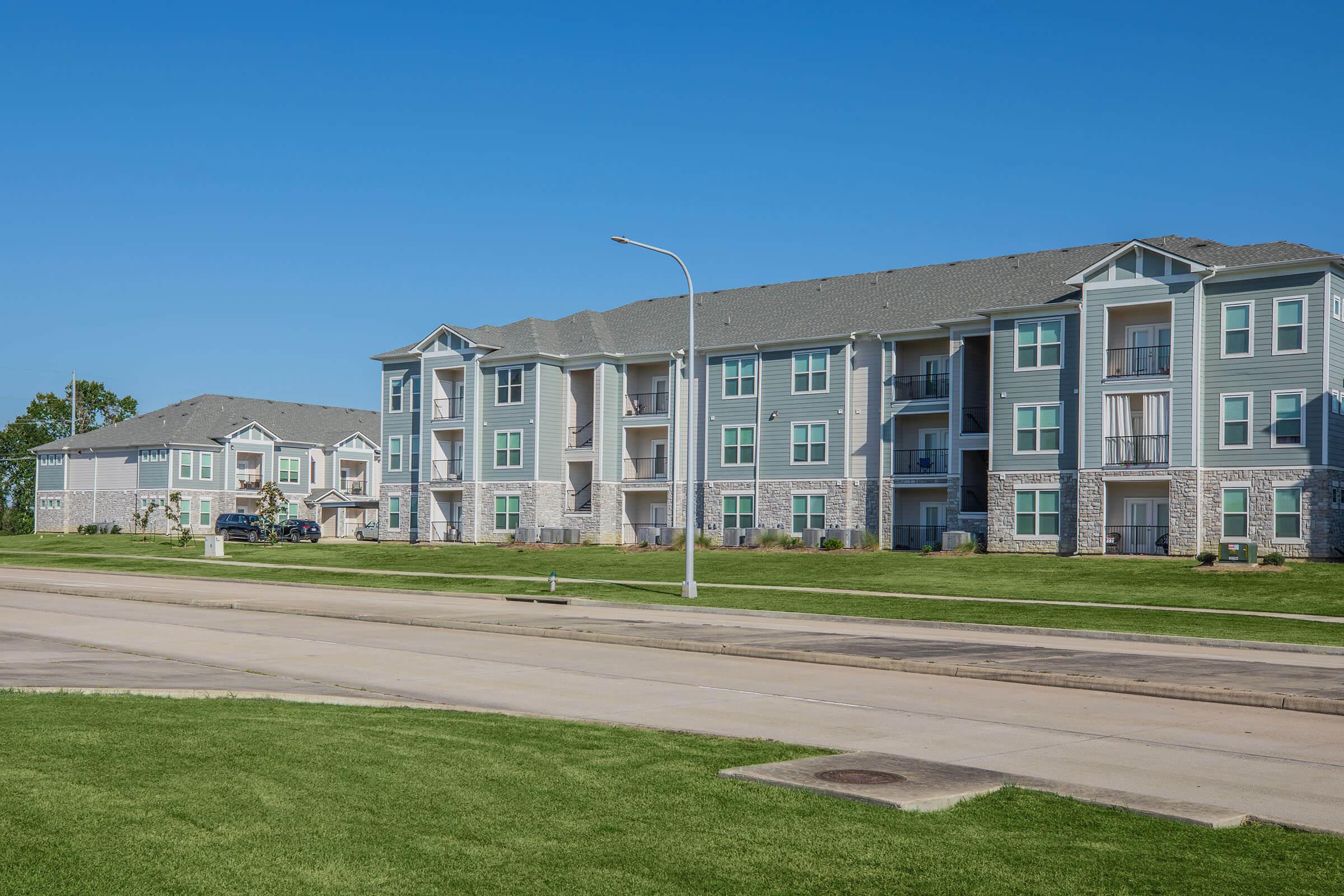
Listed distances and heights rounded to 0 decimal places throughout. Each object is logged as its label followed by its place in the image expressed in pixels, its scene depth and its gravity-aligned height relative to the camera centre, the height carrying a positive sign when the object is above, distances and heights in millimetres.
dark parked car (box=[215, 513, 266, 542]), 70312 -3085
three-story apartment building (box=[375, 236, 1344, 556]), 41250 +3049
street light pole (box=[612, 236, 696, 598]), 32062 +63
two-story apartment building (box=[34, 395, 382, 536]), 83500 +623
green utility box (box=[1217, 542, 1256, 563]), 38469 -2237
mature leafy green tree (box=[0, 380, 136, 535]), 104438 +3078
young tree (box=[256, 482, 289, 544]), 64125 -1808
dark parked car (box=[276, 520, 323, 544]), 71500 -3310
